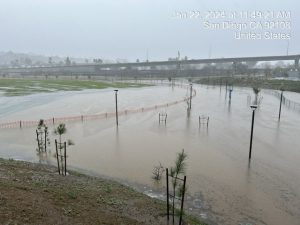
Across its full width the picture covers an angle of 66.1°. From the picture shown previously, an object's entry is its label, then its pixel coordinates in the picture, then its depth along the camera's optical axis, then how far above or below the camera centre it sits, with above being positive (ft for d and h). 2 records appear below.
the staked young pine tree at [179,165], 25.20 -9.93
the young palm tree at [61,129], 39.54 -9.54
